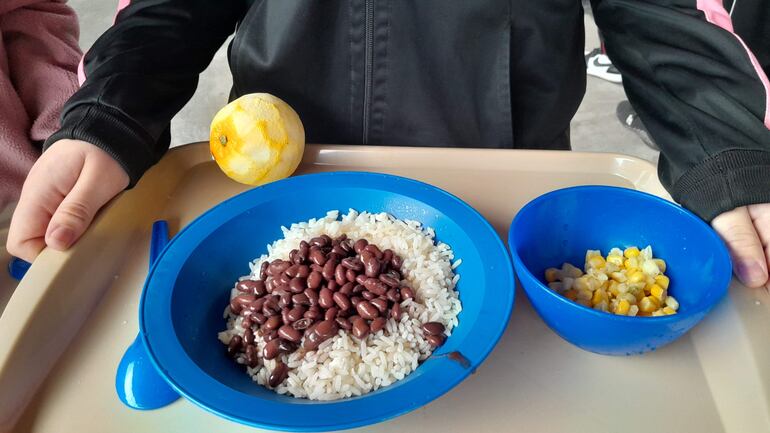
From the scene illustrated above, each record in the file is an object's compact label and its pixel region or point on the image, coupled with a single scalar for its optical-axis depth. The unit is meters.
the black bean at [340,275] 0.68
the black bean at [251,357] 0.64
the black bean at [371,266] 0.69
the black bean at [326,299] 0.67
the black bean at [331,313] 0.65
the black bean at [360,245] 0.72
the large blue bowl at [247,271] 0.55
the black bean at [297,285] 0.67
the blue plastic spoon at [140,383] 0.61
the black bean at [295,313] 0.65
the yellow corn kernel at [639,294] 0.67
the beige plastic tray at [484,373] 0.59
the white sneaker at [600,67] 2.55
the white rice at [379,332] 0.61
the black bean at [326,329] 0.63
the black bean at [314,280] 0.68
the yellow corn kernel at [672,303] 0.66
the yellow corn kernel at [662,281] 0.68
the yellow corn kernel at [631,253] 0.71
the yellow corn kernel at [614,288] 0.67
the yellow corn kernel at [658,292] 0.67
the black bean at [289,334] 0.64
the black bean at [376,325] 0.64
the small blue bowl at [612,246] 0.58
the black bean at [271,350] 0.62
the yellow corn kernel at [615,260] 0.71
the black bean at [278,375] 0.61
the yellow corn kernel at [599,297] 0.66
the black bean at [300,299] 0.66
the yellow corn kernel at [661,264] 0.70
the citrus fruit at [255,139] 0.80
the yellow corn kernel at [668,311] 0.65
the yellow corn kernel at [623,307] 0.64
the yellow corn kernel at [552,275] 0.70
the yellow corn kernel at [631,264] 0.70
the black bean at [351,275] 0.68
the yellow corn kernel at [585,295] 0.67
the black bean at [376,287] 0.67
